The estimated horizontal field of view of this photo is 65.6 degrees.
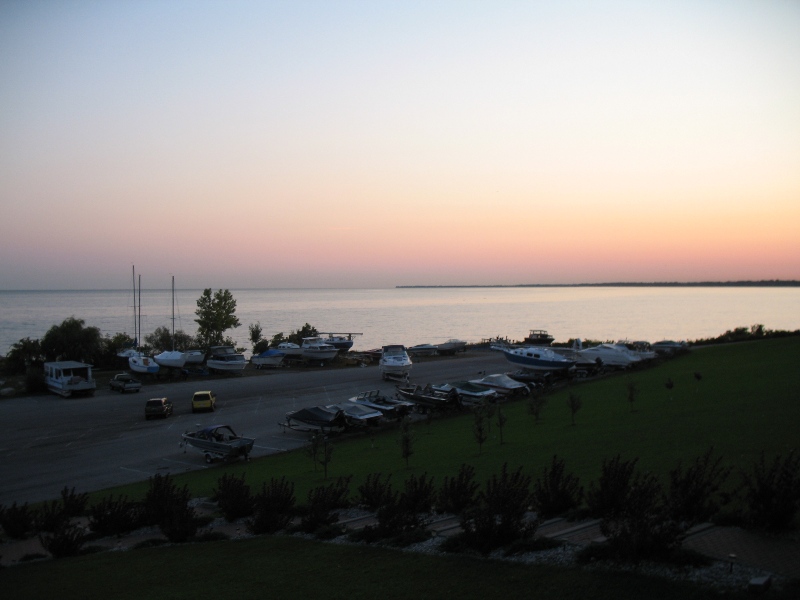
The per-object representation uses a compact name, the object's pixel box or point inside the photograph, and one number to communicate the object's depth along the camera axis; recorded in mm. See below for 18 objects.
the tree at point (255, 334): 74812
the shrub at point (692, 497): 8844
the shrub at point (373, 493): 12545
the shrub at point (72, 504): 14625
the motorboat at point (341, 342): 63688
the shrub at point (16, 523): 13508
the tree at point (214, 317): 69375
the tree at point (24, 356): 53484
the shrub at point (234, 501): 13227
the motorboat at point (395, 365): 41188
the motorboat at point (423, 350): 61406
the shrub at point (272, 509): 11914
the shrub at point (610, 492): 9523
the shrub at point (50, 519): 13484
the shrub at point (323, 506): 11508
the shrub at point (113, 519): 13242
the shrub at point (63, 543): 11914
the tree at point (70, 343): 53500
